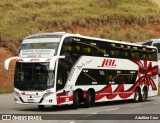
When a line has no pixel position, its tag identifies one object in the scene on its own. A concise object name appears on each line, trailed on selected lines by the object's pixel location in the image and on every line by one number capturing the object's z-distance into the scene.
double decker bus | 22.06
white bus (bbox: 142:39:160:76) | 46.89
